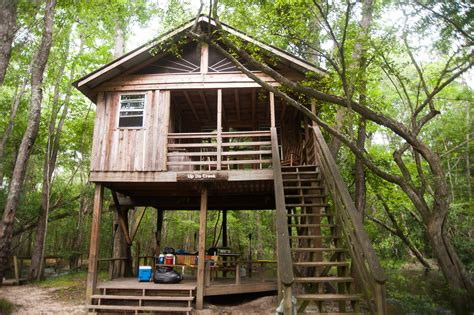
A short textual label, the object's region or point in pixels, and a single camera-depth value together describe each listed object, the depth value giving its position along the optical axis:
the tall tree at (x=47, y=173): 14.98
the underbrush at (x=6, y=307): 8.35
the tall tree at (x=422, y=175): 6.48
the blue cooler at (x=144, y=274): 9.99
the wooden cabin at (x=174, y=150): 8.91
